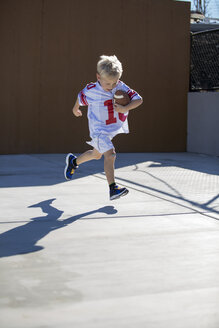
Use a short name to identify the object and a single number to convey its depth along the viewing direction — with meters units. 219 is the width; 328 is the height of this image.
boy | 5.31
